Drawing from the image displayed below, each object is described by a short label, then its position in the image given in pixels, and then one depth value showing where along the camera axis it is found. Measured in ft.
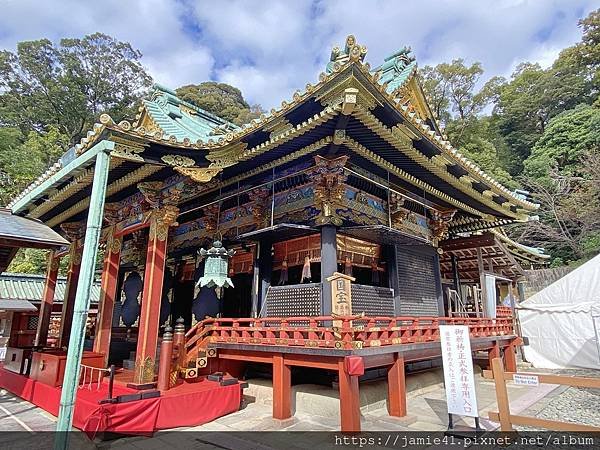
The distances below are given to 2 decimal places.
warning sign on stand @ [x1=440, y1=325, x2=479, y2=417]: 20.26
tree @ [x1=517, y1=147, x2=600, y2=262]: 83.15
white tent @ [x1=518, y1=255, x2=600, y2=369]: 50.24
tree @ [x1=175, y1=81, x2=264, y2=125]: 156.97
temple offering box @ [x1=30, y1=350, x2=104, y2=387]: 25.18
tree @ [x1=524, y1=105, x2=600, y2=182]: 99.91
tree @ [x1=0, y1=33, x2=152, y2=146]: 120.26
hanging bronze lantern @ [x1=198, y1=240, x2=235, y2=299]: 25.54
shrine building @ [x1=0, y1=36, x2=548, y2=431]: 22.35
